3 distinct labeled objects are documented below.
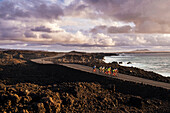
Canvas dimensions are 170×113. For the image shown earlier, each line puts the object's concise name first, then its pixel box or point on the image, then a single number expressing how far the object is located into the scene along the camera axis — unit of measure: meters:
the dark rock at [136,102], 15.83
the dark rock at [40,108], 12.08
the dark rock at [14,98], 12.71
